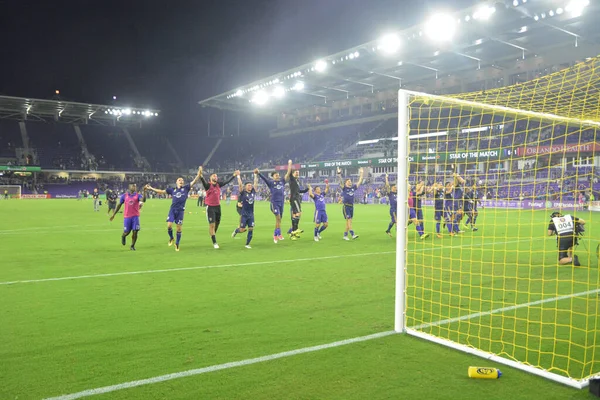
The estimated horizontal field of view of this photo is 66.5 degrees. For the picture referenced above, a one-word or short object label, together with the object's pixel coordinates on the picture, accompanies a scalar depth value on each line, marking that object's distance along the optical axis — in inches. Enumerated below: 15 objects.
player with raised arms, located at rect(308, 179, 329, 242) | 571.5
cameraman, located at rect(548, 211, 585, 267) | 368.5
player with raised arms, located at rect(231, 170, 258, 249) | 497.7
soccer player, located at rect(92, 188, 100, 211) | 1209.2
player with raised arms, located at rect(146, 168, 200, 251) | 482.6
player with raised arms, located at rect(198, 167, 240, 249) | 486.3
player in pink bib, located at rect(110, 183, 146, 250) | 466.6
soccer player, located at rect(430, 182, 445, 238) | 603.5
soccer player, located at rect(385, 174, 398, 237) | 593.3
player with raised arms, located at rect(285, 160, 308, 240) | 548.1
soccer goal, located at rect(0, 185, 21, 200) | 2225.6
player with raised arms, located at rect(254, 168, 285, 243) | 554.8
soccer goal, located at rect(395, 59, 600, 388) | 185.8
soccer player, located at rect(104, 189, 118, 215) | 976.3
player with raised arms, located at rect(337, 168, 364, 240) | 574.6
